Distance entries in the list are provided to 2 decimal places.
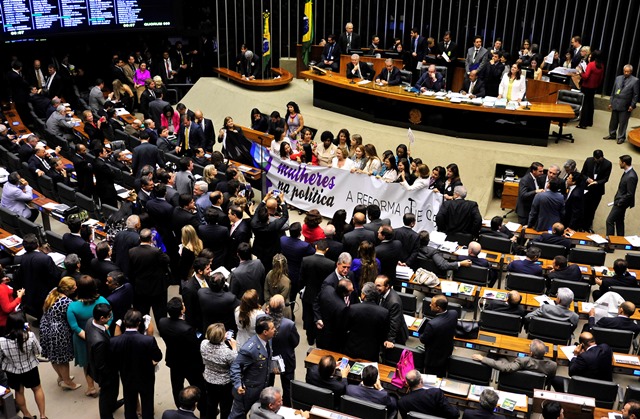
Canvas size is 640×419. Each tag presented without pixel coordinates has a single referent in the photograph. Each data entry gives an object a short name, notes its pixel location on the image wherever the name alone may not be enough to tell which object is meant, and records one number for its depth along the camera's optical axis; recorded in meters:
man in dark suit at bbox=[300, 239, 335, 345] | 8.24
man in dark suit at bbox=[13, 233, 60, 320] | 8.38
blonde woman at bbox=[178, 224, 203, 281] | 8.70
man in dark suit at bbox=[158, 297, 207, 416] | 6.85
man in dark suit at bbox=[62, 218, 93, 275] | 8.70
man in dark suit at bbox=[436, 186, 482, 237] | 10.41
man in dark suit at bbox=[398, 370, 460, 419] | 6.58
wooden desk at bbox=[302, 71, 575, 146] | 14.19
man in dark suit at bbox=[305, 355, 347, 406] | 6.62
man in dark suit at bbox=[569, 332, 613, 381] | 7.36
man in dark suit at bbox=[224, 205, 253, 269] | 9.19
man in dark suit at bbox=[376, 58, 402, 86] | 15.66
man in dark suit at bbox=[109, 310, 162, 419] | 6.77
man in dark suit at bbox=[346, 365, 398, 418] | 6.54
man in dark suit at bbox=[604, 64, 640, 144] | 14.26
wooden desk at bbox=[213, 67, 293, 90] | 18.69
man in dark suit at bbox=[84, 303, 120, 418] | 6.85
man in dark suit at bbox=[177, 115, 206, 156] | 13.56
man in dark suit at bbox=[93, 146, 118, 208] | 11.49
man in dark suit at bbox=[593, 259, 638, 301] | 9.05
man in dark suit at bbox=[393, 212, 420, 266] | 9.37
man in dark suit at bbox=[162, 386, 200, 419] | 5.85
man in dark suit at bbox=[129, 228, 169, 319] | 8.33
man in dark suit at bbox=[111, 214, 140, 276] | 8.75
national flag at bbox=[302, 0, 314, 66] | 19.44
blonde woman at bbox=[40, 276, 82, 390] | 7.49
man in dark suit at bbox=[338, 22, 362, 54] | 18.08
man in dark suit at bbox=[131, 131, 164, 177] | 12.22
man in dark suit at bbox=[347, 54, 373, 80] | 16.19
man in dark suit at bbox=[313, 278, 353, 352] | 7.49
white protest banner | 11.55
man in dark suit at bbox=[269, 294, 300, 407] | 6.99
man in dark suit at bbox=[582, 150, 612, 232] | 11.86
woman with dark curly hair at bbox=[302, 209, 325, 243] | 9.03
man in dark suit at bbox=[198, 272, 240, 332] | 7.33
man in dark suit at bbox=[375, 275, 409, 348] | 7.59
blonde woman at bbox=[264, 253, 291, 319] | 8.05
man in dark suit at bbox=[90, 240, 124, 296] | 8.10
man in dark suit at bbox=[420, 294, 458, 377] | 7.34
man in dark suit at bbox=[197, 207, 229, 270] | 9.00
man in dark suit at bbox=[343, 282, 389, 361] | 7.33
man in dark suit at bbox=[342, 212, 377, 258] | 8.92
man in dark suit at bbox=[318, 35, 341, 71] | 17.92
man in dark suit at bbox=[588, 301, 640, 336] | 8.11
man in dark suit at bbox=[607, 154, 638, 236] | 11.56
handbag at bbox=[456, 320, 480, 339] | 7.96
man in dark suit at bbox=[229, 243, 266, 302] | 8.04
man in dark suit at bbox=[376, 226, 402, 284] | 8.78
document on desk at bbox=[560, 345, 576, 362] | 7.70
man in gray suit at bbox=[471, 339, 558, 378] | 7.26
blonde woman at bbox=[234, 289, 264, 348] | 6.90
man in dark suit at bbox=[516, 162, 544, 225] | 11.52
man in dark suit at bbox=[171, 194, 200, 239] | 9.43
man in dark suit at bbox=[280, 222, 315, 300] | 8.68
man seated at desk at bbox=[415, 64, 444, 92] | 15.20
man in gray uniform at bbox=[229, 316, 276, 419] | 6.59
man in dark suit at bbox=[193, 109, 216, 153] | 13.66
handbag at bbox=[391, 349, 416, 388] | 7.03
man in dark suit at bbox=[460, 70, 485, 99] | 14.93
